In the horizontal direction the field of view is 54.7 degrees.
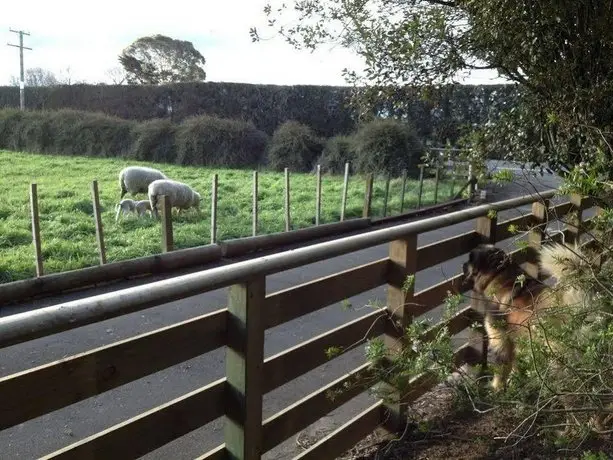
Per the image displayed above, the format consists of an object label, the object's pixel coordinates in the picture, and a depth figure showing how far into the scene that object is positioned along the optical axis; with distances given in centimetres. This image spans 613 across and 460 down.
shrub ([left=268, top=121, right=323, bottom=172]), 2191
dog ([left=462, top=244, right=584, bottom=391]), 302
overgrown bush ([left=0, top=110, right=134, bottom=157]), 2506
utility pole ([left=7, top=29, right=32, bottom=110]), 3262
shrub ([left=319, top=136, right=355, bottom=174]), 2069
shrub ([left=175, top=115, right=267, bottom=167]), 2272
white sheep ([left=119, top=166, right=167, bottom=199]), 1445
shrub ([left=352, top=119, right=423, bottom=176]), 1948
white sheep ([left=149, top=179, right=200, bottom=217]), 1239
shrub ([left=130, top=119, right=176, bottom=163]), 2345
